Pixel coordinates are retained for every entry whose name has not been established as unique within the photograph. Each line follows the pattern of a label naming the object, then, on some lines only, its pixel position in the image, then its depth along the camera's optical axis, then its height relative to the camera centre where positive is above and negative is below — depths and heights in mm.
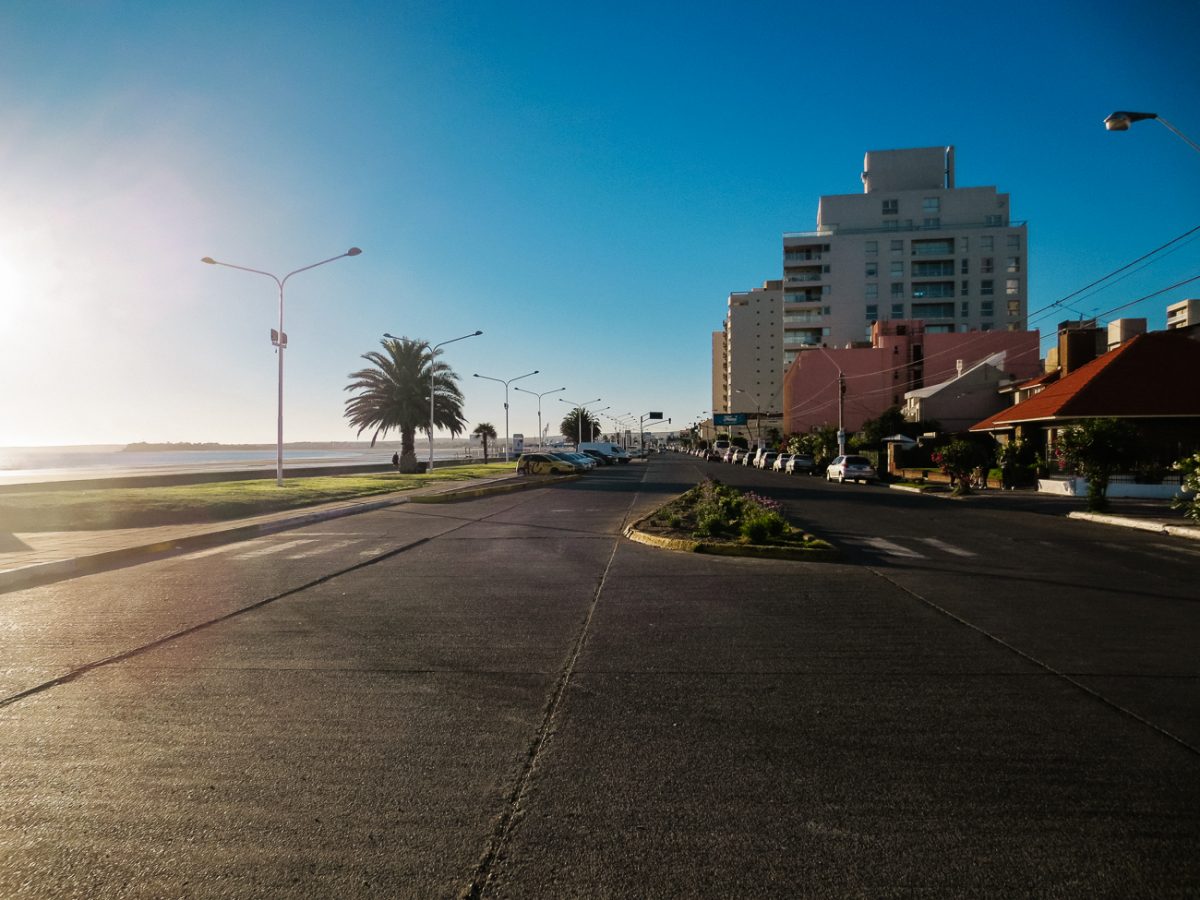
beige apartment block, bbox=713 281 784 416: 134500 +18514
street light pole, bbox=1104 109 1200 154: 16188 +6919
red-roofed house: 29016 +2321
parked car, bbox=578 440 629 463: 89025 +662
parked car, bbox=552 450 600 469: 57938 -214
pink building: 77500 +9265
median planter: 12797 -1413
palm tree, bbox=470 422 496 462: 93938 +3123
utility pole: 49219 +1253
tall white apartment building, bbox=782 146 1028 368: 91188 +23100
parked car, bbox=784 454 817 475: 52312 -542
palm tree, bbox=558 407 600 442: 141375 +5739
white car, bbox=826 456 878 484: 41719 -730
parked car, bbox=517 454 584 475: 49062 -615
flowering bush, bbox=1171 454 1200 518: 15688 -437
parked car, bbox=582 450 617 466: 81012 -275
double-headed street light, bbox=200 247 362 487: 31250 +4413
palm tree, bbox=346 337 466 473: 52312 +4081
